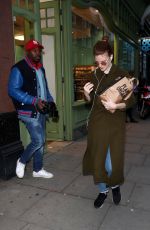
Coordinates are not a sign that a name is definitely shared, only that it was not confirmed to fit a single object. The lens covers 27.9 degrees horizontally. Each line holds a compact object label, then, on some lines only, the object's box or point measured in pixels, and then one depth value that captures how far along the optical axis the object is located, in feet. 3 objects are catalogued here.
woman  11.44
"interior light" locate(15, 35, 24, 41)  18.50
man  14.01
